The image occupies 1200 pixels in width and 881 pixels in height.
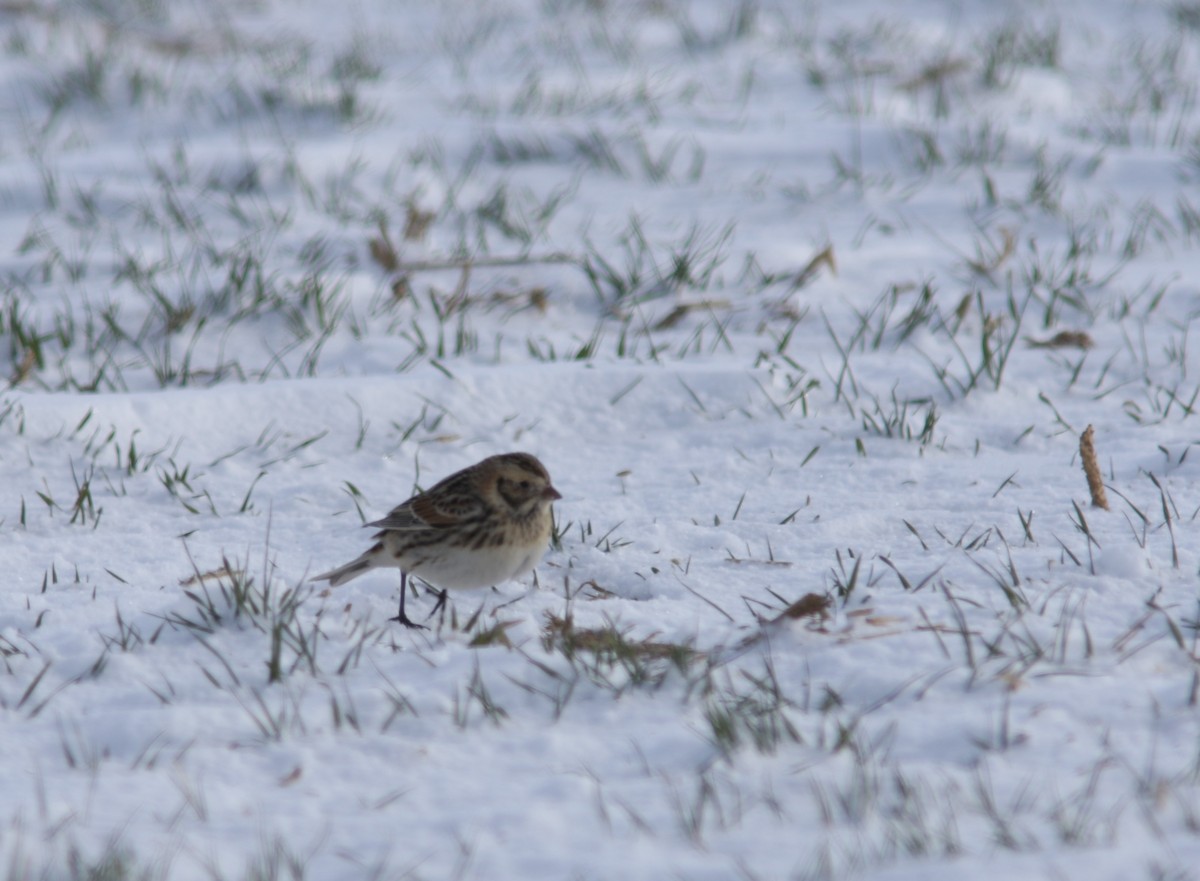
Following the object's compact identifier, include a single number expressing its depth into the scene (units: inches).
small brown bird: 312.2
